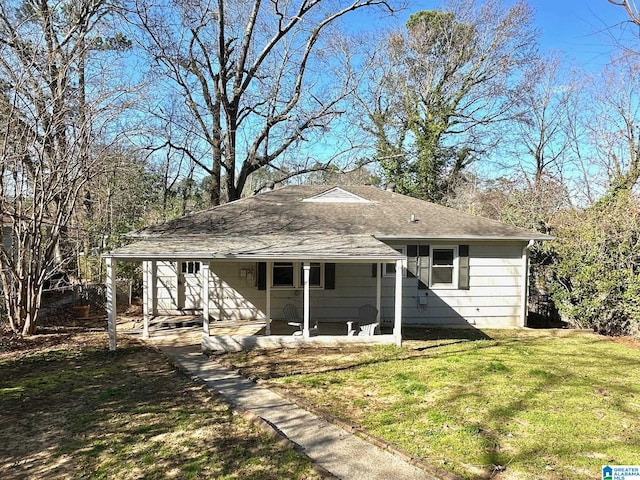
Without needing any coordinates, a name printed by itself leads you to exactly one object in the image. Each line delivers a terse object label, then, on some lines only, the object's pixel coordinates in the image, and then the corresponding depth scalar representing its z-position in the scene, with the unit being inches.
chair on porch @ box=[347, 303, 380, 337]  382.0
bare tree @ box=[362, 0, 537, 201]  884.6
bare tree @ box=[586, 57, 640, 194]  735.1
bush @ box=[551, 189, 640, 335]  410.6
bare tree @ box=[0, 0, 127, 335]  368.2
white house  452.1
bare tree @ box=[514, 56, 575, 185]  919.0
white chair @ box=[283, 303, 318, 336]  414.0
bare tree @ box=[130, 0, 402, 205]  715.4
